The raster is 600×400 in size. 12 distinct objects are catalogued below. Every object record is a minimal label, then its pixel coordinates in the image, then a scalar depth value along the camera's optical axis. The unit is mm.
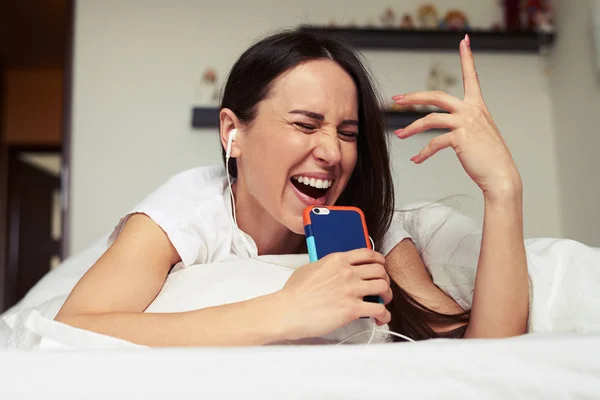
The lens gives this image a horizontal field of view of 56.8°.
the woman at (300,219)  724
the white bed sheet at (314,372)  502
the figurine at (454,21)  2391
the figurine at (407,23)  2364
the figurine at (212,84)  2299
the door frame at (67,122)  2232
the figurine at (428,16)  2400
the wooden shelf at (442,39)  2342
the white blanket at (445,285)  737
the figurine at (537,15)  2355
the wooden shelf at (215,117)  2236
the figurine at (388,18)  2389
